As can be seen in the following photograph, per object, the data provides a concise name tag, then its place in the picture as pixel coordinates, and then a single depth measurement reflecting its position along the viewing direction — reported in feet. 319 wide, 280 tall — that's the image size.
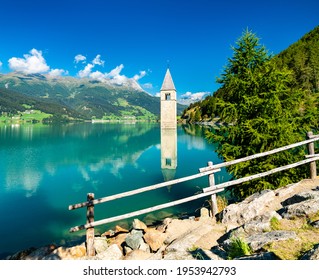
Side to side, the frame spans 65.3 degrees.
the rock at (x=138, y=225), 34.93
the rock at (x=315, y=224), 20.87
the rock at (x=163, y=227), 33.99
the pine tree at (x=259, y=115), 36.42
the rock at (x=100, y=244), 30.73
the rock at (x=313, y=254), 14.01
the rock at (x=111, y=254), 27.73
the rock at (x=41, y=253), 32.30
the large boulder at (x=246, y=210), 27.53
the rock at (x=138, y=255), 26.53
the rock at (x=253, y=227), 22.45
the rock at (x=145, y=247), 28.63
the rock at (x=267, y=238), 18.96
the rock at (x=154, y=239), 29.04
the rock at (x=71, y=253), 29.19
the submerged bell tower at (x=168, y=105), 355.77
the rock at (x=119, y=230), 39.23
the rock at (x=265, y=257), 15.75
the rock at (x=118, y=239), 32.75
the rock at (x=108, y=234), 38.06
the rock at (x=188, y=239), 24.18
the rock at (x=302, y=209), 23.02
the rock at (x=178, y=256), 21.75
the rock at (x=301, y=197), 25.04
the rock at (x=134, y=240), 29.63
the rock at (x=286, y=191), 30.60
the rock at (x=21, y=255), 33.07
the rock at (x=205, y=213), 33.02
